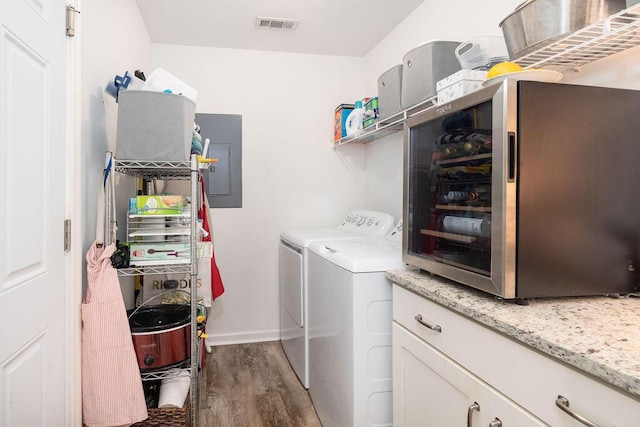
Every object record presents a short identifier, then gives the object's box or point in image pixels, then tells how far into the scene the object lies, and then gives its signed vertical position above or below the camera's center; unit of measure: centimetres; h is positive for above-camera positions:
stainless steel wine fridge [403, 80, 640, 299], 98 +6
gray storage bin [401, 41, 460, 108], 175 +68
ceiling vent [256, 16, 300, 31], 261 +131
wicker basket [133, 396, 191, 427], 167 -90
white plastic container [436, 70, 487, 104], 137 +47
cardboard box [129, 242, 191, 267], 167 -18
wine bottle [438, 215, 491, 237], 111 -4
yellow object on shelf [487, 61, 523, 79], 115 +43
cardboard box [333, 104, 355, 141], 304 +77
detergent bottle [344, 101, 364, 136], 277 +68
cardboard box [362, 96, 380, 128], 251 +66
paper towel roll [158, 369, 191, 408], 171 -82
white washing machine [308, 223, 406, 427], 161 -54
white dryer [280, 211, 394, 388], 243 -40
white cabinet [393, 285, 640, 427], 72 -40
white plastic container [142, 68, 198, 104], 180 +61
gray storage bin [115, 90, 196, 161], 159 +36
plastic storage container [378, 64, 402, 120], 210 +68
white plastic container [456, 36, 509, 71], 153 +65
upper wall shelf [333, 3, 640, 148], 103 +50
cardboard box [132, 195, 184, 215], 167 +3
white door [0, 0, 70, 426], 99 +0
